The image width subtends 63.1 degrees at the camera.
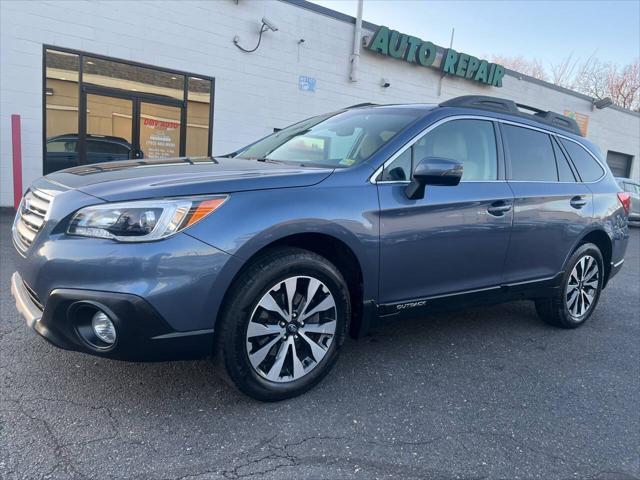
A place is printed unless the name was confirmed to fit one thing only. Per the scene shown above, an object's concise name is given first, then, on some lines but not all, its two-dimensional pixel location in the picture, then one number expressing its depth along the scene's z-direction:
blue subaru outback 2.33
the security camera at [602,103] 20.89
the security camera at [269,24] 11.05
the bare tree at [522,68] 39.76
